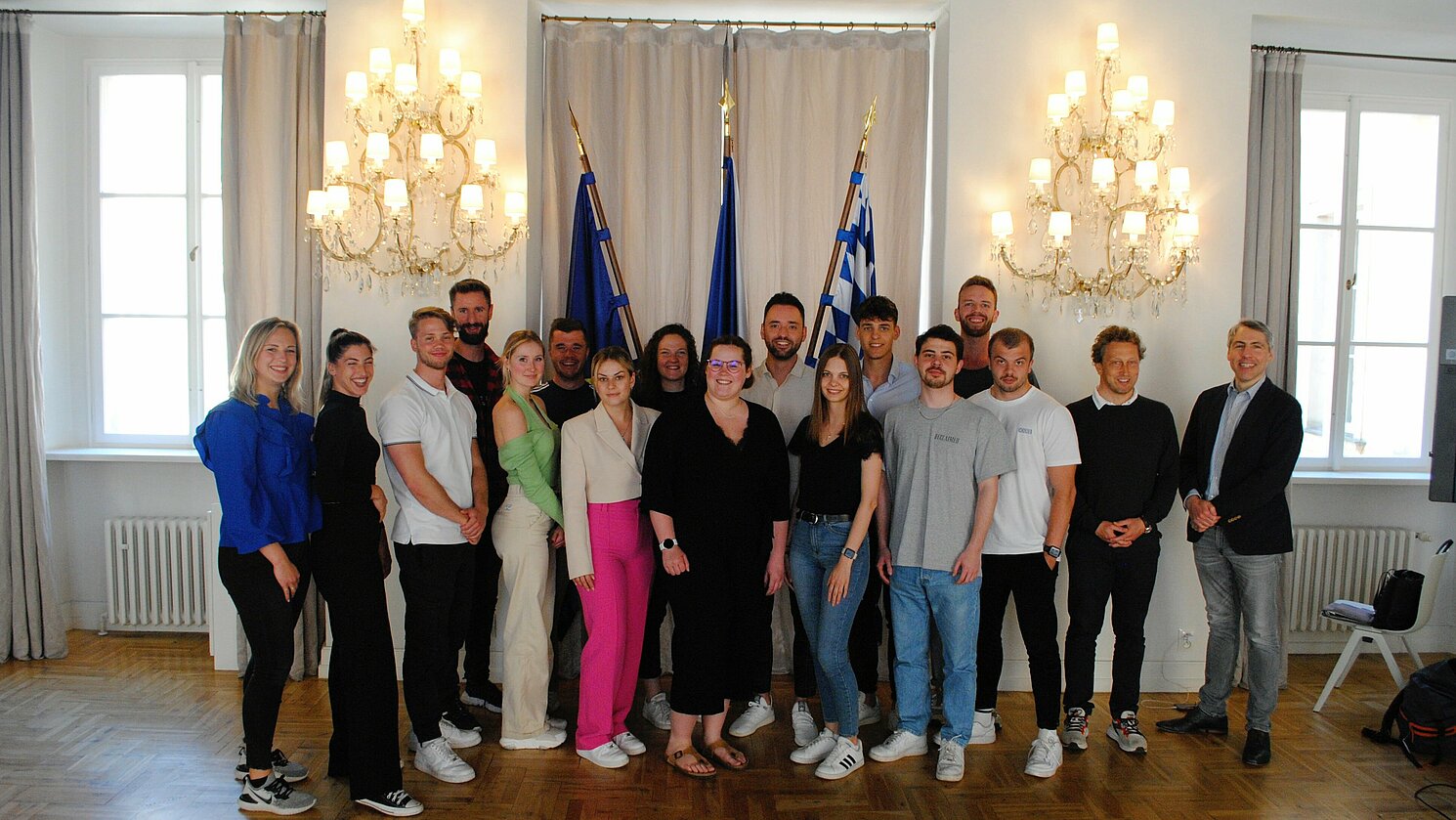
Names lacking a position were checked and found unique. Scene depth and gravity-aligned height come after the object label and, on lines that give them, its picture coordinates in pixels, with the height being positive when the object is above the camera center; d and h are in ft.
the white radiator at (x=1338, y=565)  15.70 -3.45
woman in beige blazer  10.87 -2.14
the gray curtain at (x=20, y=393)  14.49 -0.76
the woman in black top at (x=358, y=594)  9.72 -2.64
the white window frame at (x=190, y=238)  16.06 +1.98
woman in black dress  10.47 -1.92
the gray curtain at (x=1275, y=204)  14.61 +2.66
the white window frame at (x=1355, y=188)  16.05 +3.29
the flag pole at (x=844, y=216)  14.15 +2.27
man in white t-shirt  11.17 -1.85
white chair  12.57 -3.83
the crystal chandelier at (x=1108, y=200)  13.26 +2.49
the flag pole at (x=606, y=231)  14.43 +2.00
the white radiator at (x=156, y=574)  15.60 -3.93
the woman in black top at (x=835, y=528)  10.62 -2.02
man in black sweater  11.71 -2.02
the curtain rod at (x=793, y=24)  15.01 +5.64
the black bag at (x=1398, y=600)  12.54 -3.24
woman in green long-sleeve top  11.04 -2.34
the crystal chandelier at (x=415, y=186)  13.14 +2.51
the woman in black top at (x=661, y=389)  12.14 -0.45
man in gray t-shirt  10.64 -1.82
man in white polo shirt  10.49 -1.84
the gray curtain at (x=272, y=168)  14.44 +2.95
